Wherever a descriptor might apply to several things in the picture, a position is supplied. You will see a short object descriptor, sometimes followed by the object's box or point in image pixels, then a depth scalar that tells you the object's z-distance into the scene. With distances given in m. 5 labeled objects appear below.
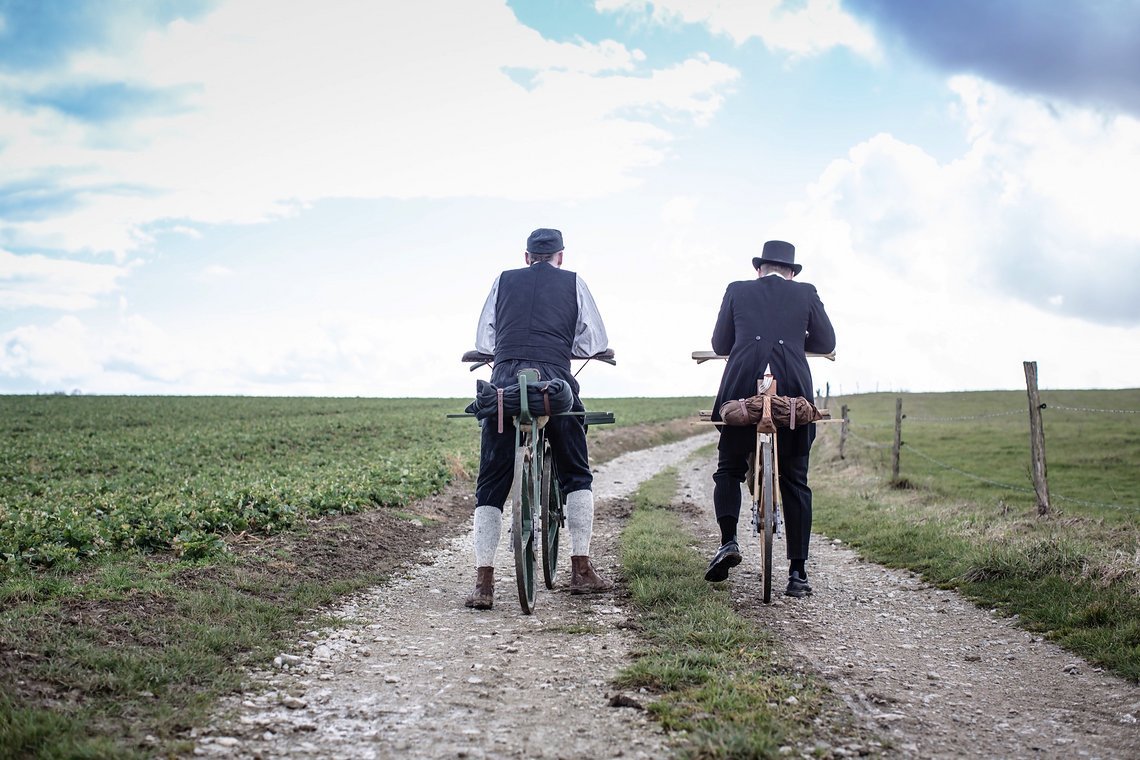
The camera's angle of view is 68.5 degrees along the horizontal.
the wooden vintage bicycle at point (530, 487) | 5.84
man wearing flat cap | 6.35
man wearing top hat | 6.61
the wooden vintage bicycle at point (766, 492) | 6.27
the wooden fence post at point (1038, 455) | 11.08
